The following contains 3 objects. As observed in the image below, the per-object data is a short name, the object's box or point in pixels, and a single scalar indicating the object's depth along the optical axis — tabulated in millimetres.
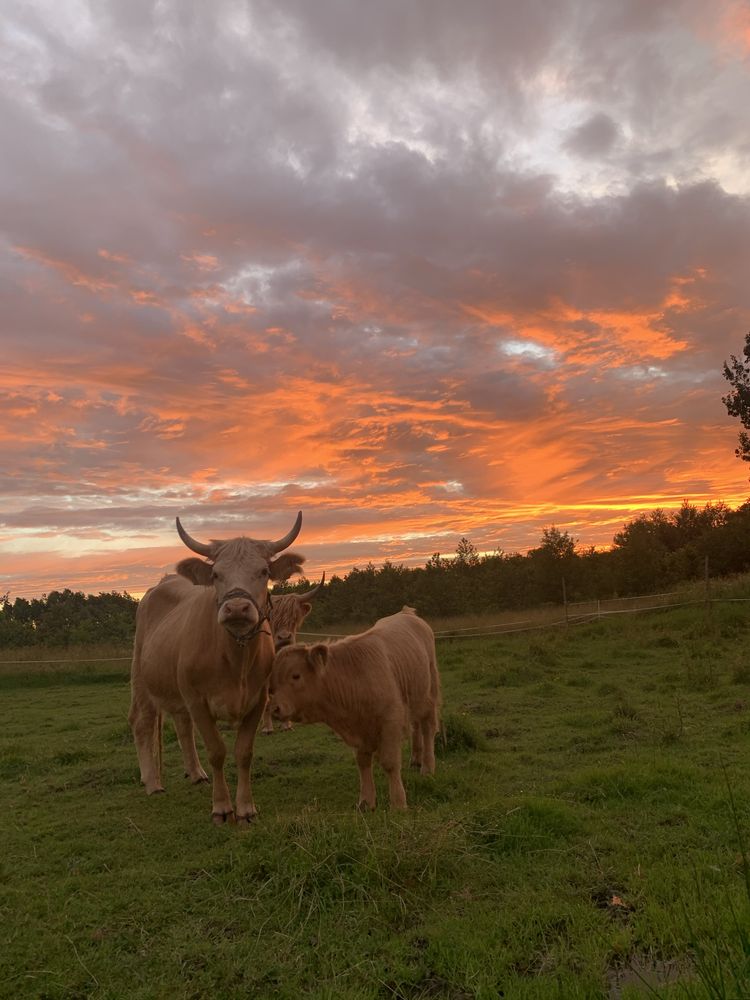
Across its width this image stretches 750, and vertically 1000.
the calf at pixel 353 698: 6445
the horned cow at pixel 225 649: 6152
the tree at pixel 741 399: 33094
